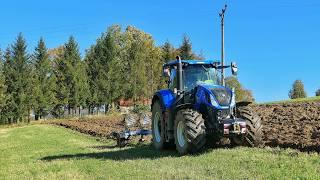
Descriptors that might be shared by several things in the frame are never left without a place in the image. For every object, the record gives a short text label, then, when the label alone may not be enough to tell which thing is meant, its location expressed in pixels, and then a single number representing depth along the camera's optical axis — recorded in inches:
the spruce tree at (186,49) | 2297.2
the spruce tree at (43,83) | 2454.5
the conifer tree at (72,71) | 2492.6
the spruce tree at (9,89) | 2386.8
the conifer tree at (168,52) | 2586.1
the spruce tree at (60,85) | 2502.5
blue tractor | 526.6
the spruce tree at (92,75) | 2554.1
